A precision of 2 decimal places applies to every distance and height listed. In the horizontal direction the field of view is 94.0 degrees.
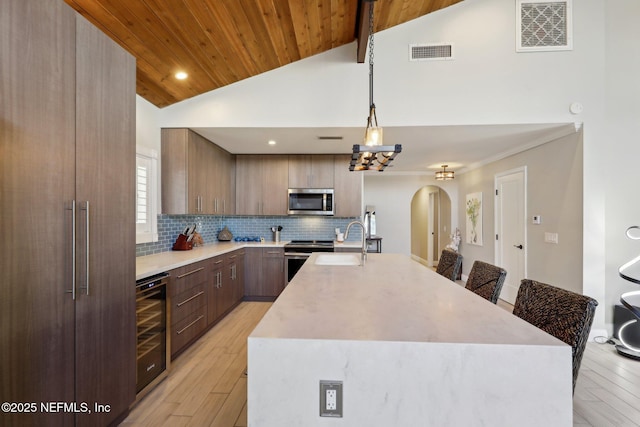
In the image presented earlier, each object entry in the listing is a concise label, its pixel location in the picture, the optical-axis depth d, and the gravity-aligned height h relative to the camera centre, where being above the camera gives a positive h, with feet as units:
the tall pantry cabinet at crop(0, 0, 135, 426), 3.91 -0.10
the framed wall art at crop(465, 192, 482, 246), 18.84 -0.31
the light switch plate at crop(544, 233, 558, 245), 12.22 -1.01
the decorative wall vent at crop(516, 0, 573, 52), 10.82 +6.80
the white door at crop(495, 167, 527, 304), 14.48 -0.72
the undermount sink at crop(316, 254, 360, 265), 9.34 -1.48
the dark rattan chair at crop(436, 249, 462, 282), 8.33 -1.50
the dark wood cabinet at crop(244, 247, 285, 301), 14.87 -2.93
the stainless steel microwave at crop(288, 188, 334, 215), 15.58 +0.64
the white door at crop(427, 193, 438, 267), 27.71 -1.96
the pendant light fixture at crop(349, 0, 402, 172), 7.13 +1.51
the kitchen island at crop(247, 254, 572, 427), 3.24 -1.80
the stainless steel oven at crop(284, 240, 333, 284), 14.60 -2.05
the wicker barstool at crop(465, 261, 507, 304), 6.43 -1.55
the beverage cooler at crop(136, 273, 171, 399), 7.02 -3.01
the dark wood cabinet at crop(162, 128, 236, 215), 11.50 +1.62
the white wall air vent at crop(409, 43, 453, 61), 11.02 +5.98
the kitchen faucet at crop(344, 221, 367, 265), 8.51 -1.09
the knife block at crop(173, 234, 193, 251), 11.95 -1.24
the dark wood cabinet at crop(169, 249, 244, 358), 8.87 -2.94
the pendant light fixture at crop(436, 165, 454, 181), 19.85 +2.57
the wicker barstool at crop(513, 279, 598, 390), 4.09 -1.52
